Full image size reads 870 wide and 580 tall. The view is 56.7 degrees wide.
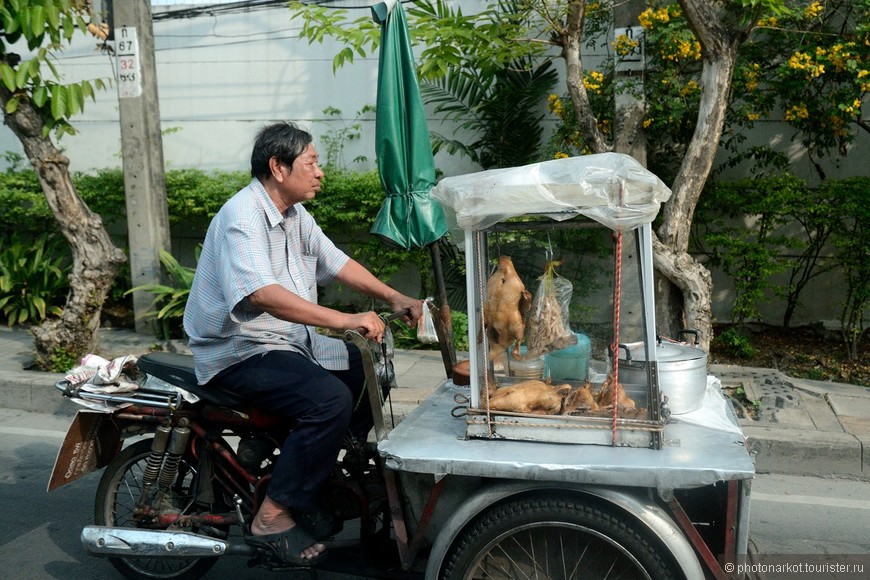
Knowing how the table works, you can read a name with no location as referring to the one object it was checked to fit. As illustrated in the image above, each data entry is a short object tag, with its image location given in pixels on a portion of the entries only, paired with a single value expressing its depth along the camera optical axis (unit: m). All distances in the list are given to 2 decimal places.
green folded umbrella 3.58
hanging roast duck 2.96
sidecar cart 2.51
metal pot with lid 2.93
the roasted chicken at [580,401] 2.76
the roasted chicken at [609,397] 2.76
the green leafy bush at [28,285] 8.33
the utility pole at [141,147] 7.28
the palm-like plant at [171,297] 7.46
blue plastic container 3.12
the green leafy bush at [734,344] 7.06
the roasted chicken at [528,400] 2.79
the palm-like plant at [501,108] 8.34
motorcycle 3.13
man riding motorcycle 2.95
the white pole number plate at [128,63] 7.25
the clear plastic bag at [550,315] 2.98
